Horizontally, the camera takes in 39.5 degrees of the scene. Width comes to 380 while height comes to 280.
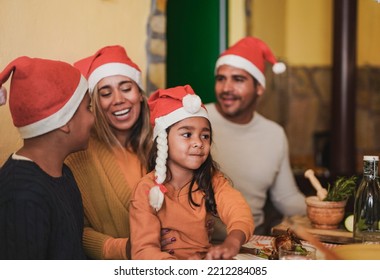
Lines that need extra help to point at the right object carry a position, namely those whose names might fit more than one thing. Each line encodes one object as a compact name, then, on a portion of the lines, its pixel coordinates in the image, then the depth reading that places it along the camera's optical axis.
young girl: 1.16
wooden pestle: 1.49
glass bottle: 1.34
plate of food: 1.14
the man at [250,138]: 1.79
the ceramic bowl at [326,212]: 1.45
